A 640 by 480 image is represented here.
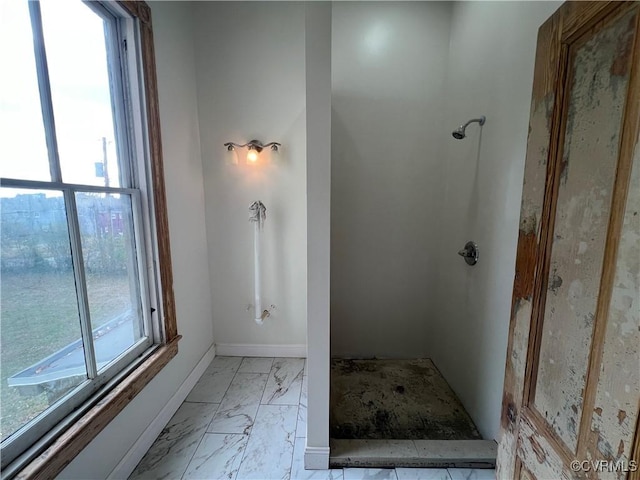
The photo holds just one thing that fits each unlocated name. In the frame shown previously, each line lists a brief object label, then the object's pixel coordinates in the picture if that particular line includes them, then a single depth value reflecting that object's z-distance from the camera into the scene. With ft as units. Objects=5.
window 2.88
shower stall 5.00
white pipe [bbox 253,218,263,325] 6.81
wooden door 1.71
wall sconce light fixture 6.49
